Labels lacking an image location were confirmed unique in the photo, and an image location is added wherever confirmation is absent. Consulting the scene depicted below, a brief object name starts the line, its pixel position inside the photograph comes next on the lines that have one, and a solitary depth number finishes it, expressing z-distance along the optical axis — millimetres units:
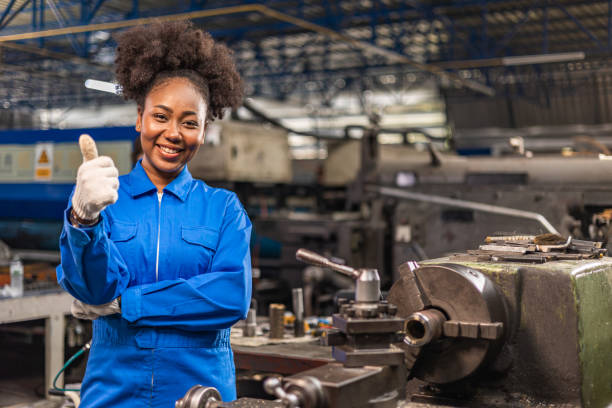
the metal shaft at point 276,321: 2707
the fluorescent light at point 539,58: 6066
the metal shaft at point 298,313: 2723
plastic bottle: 3656
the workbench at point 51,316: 3594
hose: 2320
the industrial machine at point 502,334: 1228
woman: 1428
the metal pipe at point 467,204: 3591
